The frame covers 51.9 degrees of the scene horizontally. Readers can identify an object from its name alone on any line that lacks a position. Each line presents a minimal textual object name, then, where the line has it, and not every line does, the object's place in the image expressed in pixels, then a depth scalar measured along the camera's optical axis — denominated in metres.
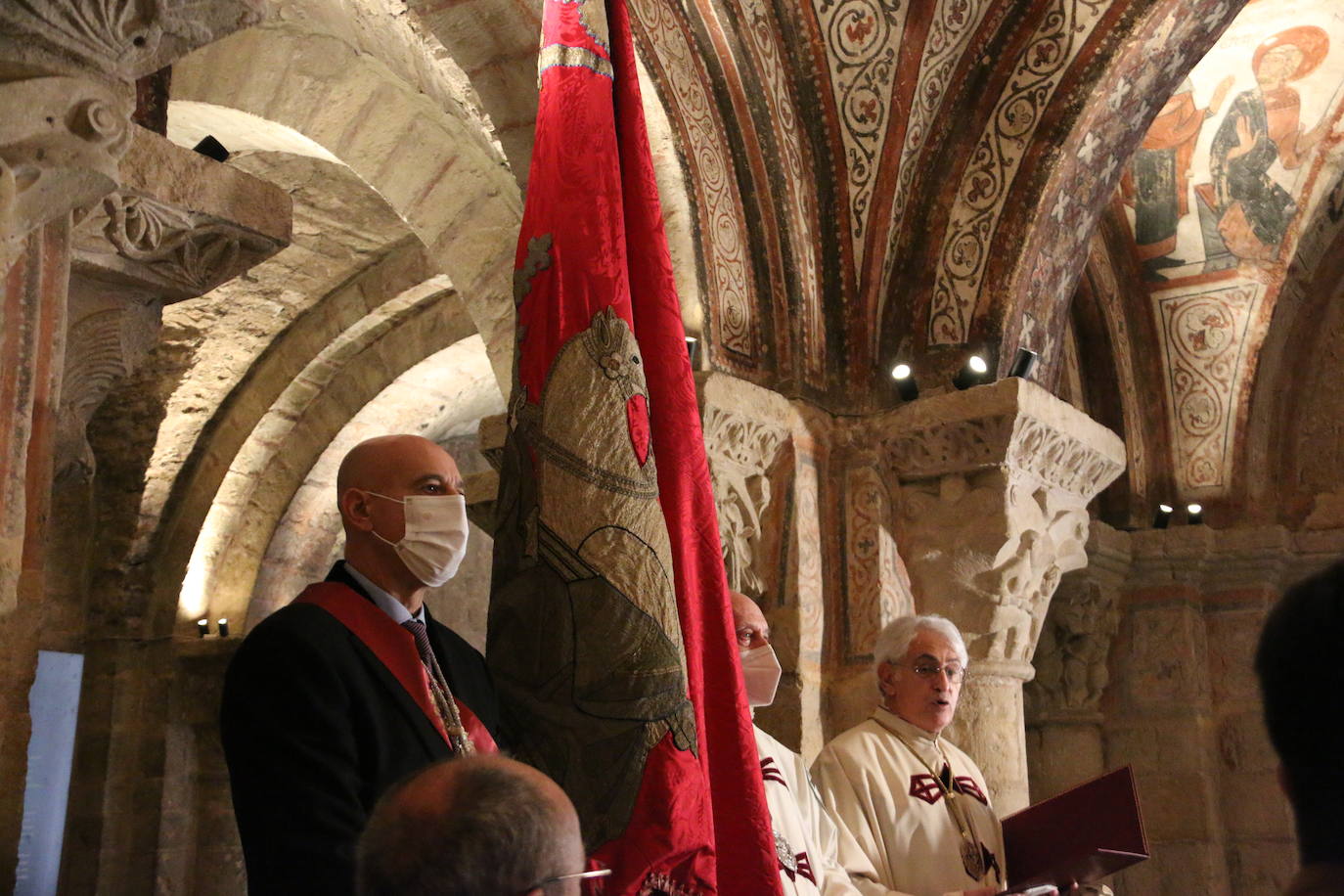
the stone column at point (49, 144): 1.97
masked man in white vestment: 2.93
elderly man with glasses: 3.30
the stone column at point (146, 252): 3.11
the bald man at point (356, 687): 1.74
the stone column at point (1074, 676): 6.75
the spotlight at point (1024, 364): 4.68
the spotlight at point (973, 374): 4.72
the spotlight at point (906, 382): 4.82
